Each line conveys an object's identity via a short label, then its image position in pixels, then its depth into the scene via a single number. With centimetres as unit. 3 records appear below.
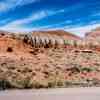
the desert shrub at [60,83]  928
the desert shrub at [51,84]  906
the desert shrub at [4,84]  907
